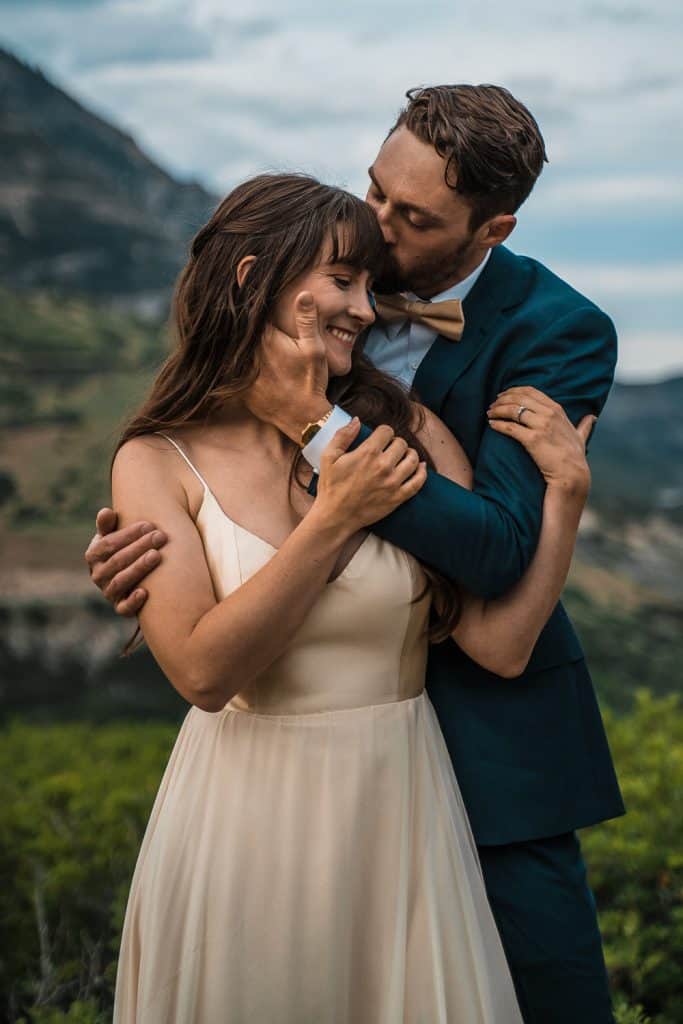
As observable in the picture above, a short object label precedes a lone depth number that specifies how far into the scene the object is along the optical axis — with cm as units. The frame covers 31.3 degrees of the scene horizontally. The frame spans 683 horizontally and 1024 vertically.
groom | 252
